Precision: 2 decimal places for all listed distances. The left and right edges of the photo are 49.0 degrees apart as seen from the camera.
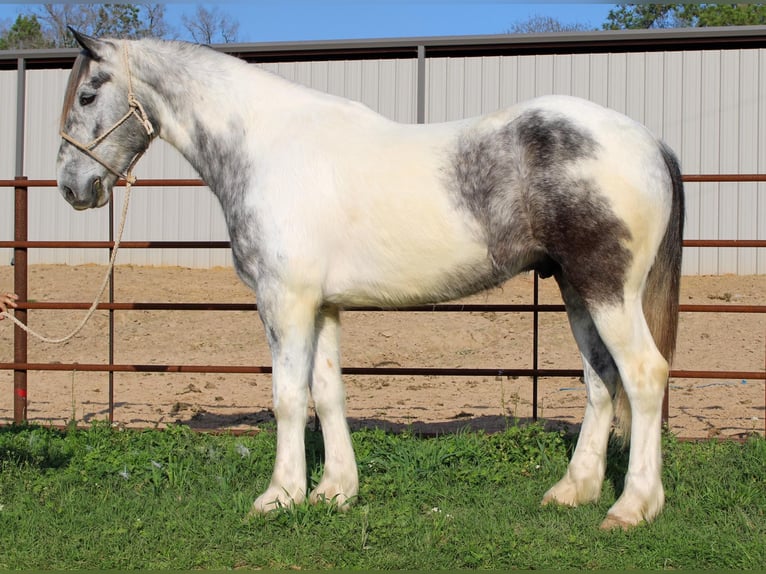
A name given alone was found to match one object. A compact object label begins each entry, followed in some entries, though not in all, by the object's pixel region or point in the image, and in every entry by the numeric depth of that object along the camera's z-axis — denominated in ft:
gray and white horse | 12.59
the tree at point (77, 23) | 95.96
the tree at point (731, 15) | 77.97
